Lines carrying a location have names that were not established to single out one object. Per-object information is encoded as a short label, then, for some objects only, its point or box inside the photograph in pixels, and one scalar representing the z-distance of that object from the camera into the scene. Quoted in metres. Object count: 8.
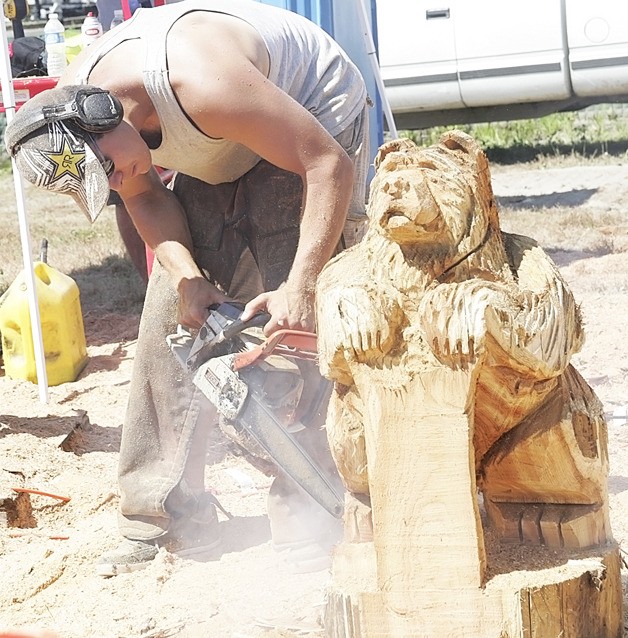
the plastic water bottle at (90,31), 11.54
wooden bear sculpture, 3.84
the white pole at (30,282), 9.84
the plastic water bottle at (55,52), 11.43
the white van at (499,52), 18.45
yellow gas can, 11.03
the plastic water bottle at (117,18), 12.31
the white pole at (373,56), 11.15
